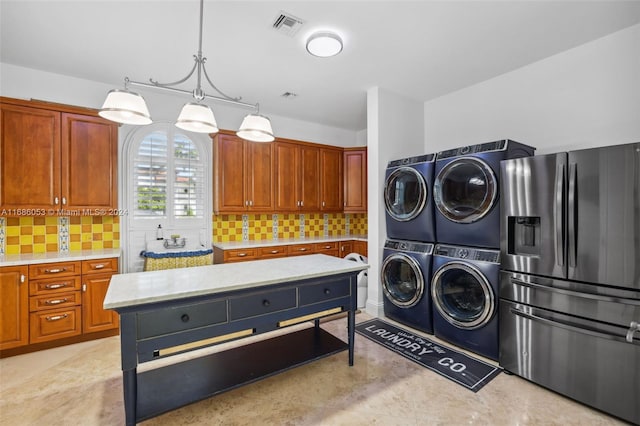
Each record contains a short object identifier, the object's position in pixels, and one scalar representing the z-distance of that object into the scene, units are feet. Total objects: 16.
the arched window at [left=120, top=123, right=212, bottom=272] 11.62
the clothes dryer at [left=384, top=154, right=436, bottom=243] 9.98
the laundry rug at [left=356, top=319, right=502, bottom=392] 7.55
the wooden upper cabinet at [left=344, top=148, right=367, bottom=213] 15.31
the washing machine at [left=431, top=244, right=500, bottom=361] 8.11
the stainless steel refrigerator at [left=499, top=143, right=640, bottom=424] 5.92
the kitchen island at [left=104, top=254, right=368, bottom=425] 5.13
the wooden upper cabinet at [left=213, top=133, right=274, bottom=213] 12.61
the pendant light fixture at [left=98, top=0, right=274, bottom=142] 5.40
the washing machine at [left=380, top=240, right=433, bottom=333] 9.87
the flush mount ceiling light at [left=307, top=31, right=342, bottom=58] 8.11
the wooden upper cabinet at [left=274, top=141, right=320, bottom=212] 14.05
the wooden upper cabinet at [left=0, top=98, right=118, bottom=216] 8.93
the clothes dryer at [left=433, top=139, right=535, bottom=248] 8.21
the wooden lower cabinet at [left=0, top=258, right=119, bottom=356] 8.50
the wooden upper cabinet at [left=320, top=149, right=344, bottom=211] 15.35
